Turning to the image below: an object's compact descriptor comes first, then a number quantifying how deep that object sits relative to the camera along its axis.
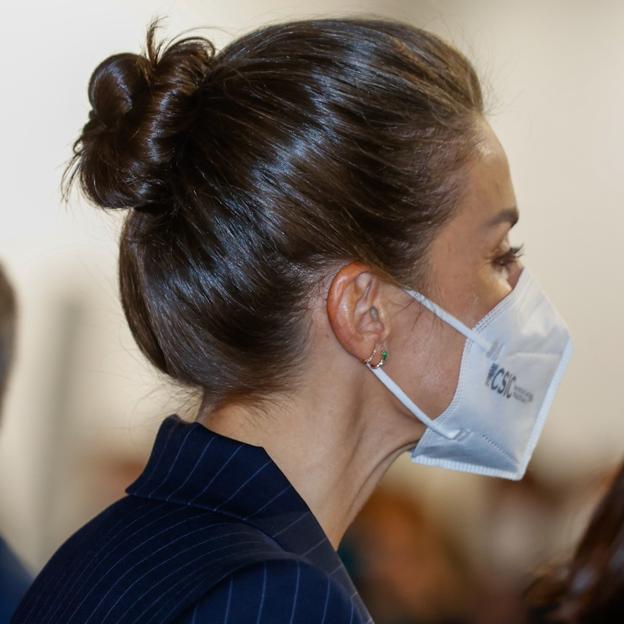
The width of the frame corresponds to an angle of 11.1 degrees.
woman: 1.69
